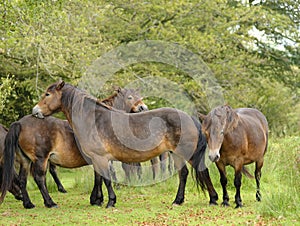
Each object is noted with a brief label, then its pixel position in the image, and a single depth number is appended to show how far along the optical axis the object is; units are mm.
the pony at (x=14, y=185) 19719
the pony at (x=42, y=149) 17891
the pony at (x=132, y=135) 17719
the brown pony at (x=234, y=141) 16281
